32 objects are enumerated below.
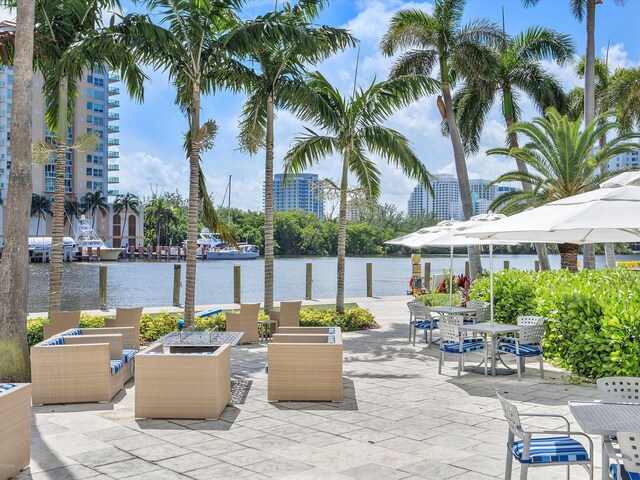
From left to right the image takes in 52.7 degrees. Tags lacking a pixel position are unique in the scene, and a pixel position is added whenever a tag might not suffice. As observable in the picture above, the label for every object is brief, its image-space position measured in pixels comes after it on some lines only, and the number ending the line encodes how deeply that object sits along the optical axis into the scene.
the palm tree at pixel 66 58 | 11.80
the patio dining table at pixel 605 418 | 4.24
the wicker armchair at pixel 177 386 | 7.06
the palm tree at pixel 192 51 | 12.30
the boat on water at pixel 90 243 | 93.88
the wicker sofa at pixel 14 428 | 5.08
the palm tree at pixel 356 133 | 15.85
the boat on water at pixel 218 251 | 92.56
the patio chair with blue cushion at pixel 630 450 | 3.74
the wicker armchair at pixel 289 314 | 13.23
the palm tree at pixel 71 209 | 96.28
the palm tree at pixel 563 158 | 18.81
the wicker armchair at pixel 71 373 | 7.69
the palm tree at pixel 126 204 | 104.00
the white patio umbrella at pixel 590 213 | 6.79
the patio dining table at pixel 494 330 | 9.73
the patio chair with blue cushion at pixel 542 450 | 4.50
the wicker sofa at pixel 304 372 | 7.79
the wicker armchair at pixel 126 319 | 11.70
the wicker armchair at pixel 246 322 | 12.79
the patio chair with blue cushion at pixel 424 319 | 12.38
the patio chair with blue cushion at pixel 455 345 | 9.50
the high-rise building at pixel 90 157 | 95.38
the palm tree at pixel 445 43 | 22.33
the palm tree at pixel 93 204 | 99.44
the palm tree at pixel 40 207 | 90.25
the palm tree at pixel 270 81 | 14.20
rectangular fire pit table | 8.45
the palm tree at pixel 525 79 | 24.77
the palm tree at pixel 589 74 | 21.59
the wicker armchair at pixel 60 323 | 10.71
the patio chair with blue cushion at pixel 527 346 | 9.22
